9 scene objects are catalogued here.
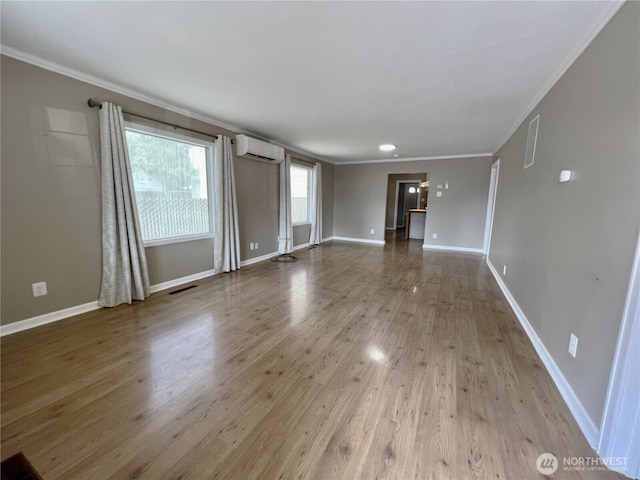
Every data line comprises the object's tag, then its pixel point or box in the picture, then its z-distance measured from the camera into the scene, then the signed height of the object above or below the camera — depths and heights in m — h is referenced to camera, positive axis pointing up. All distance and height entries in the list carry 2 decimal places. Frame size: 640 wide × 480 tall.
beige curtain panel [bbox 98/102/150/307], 2.63 -0.23
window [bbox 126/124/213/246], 3.09 +0.22
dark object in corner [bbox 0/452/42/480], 1.13 -1.19
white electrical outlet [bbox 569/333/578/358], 1.58 -0.83
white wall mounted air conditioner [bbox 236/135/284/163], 4.16 +0.88
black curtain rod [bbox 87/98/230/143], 2.52 +0.93
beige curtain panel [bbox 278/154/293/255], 5.34 -0.19
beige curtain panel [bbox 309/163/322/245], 6.59 -0.04
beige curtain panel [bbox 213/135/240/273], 3.85 -0.11
